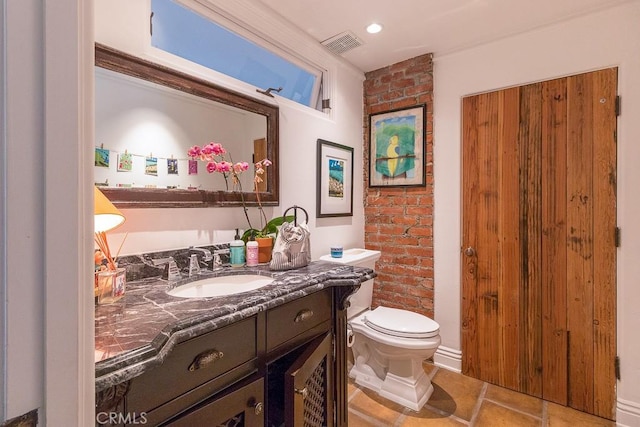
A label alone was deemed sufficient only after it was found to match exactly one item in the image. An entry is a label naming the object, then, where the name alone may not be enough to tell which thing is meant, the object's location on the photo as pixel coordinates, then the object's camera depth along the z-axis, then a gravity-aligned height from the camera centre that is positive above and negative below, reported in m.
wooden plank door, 1.74 -0.17
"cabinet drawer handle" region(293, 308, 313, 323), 1.16 -0.40
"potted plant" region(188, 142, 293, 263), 1.49 +0.21
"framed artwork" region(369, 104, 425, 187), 2.36 +0.53
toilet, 1.77 -0.82
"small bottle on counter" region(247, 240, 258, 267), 1.52 -0.21
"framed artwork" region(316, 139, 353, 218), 2.19 +0.25
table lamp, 0.96 -0.03
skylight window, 1.43 +0.90
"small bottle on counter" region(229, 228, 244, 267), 1.51 -0.21
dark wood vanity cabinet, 0.78 -0.51
